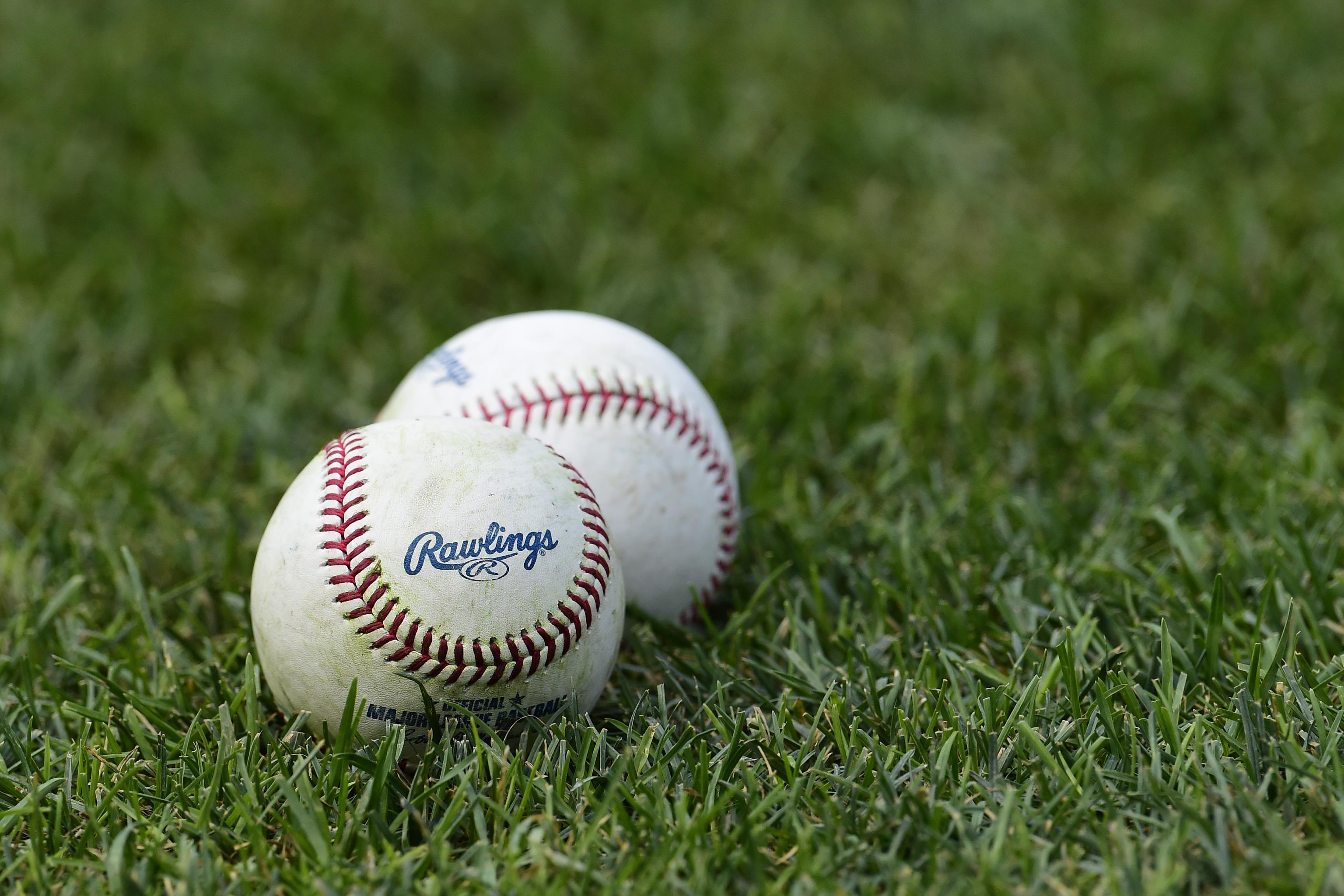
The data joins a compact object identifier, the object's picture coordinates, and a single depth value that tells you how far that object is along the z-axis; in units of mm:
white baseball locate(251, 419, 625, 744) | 4691
